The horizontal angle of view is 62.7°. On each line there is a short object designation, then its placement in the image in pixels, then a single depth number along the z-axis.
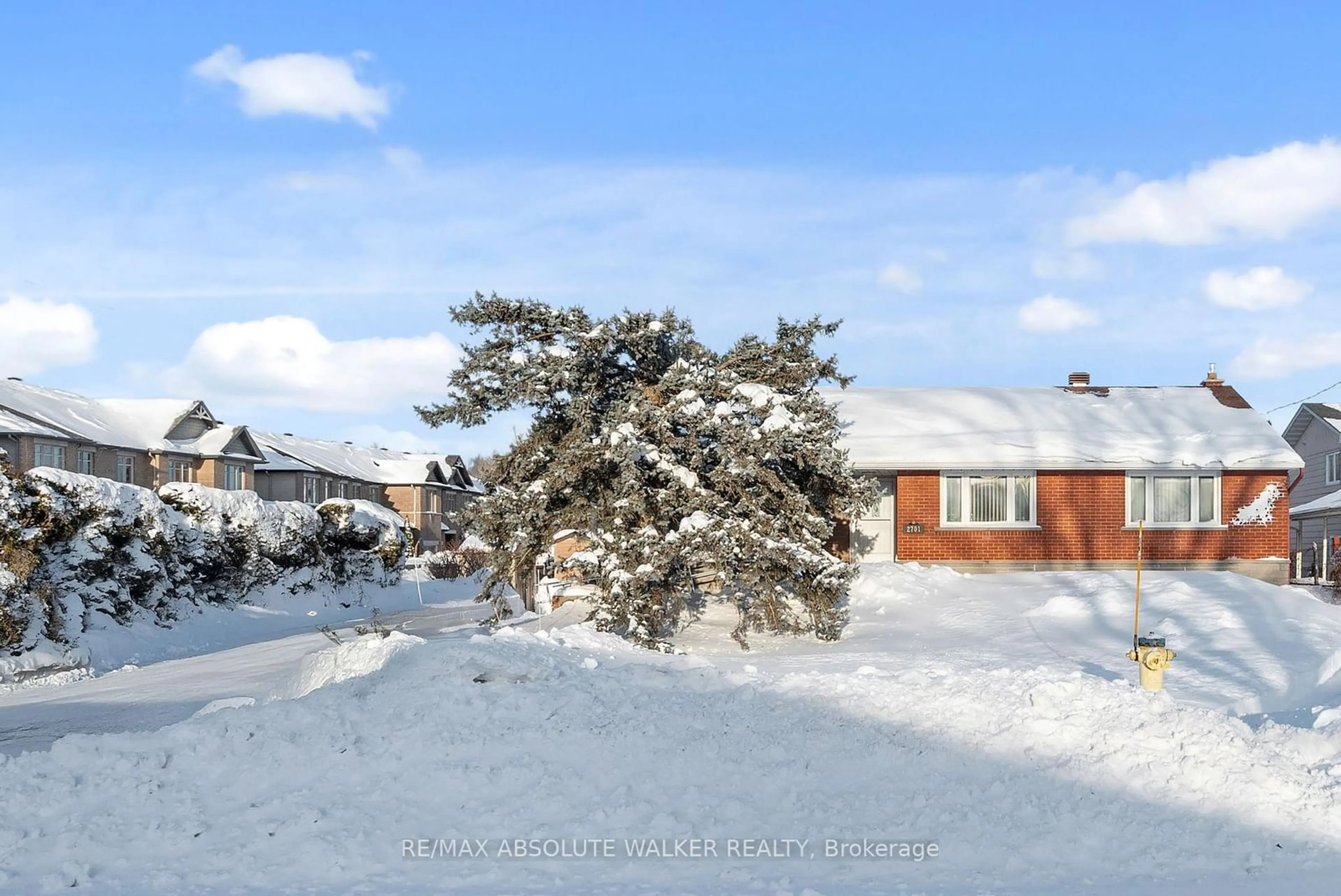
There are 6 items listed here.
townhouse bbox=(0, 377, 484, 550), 41.34
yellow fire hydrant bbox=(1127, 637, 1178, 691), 11.12
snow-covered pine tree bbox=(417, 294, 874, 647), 16.16
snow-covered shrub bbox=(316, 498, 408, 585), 34.94
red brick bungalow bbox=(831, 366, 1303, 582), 22.69
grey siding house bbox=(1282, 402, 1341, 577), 36.22
